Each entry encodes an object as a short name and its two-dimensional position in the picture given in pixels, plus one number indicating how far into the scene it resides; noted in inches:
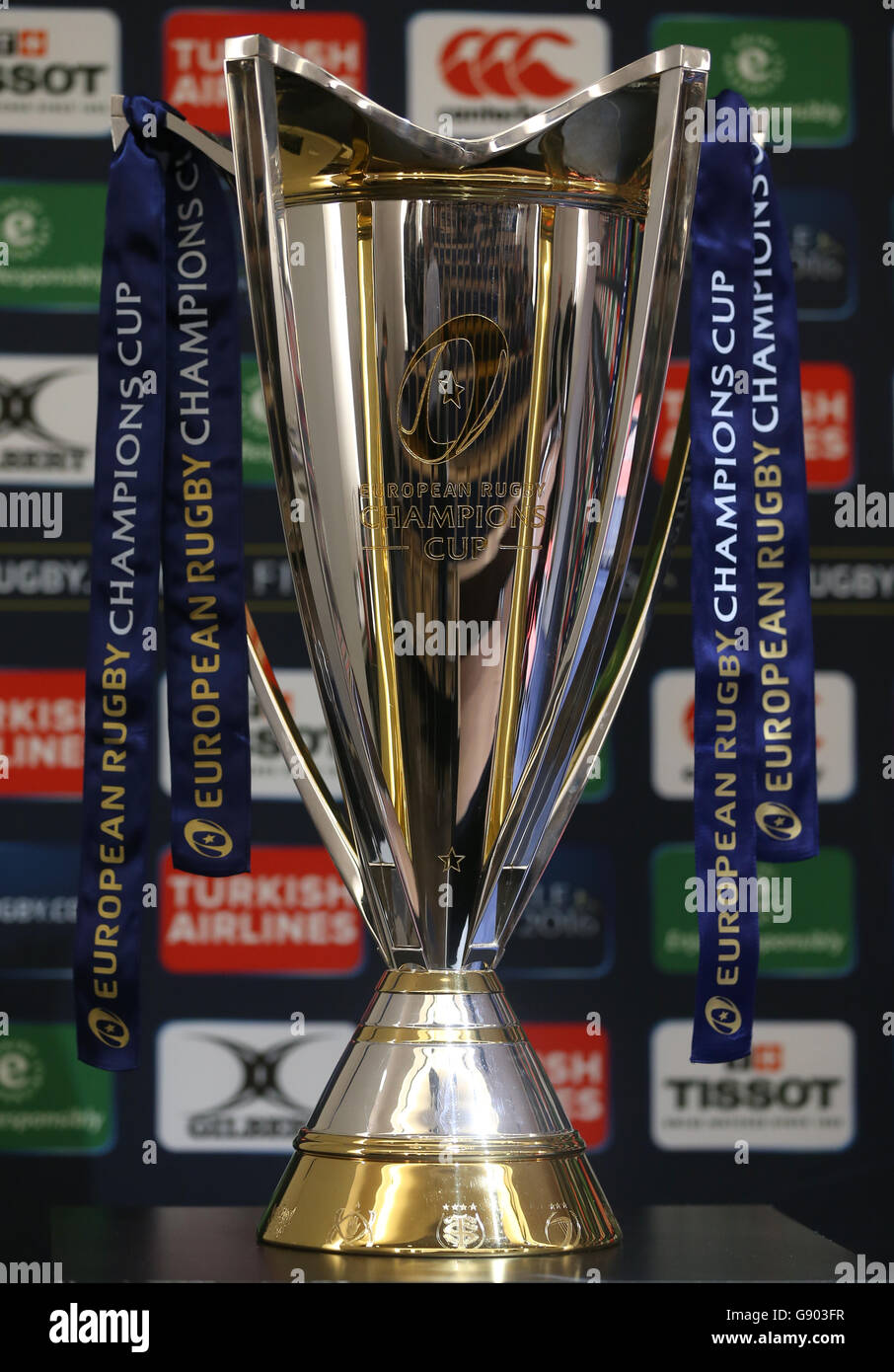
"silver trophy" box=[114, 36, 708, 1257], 90.1
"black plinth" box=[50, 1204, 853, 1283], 87.5
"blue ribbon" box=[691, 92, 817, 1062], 93.5
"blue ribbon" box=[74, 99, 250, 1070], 94.0
